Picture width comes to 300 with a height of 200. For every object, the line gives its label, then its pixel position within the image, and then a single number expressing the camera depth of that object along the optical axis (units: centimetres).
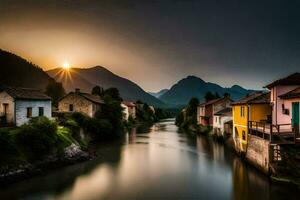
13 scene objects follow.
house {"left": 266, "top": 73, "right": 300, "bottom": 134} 2888
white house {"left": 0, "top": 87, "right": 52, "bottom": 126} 3516
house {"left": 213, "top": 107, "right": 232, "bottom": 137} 5588
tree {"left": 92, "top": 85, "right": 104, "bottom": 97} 9369
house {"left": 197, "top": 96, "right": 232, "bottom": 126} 7375
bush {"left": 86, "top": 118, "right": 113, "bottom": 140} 5485
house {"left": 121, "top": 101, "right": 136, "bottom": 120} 10664
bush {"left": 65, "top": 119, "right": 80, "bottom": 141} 4420
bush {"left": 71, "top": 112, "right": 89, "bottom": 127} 5203
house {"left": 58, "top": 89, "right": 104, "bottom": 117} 6275
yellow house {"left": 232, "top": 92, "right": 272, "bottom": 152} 3543
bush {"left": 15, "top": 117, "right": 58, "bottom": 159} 3047
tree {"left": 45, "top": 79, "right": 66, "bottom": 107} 9402
